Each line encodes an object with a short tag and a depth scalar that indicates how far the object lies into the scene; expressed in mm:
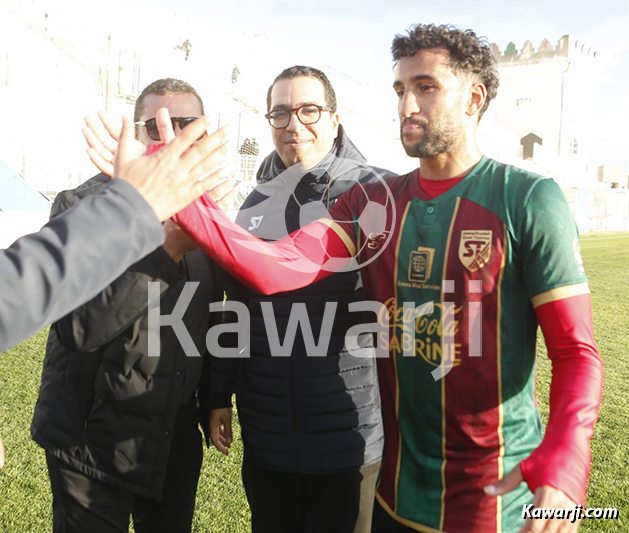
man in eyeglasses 2451
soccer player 1726
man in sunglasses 2121
